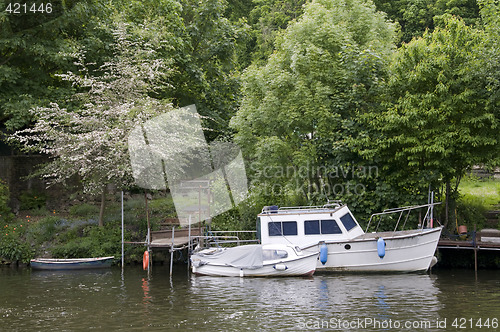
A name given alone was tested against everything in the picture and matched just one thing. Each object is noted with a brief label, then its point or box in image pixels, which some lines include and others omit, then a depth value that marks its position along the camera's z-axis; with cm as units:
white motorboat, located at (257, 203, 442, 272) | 2384
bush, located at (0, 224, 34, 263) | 2828
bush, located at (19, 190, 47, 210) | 3306
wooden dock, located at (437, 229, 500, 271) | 2444
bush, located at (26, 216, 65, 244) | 2931
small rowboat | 2672
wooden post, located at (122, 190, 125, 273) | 2770
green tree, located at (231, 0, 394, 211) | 2814
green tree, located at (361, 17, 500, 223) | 2541
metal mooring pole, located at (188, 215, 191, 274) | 2616
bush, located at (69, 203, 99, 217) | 3198
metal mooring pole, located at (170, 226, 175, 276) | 2567
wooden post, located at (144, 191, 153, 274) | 2686
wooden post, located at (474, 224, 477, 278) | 2457
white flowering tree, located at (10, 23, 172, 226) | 2794
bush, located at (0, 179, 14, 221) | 3076
